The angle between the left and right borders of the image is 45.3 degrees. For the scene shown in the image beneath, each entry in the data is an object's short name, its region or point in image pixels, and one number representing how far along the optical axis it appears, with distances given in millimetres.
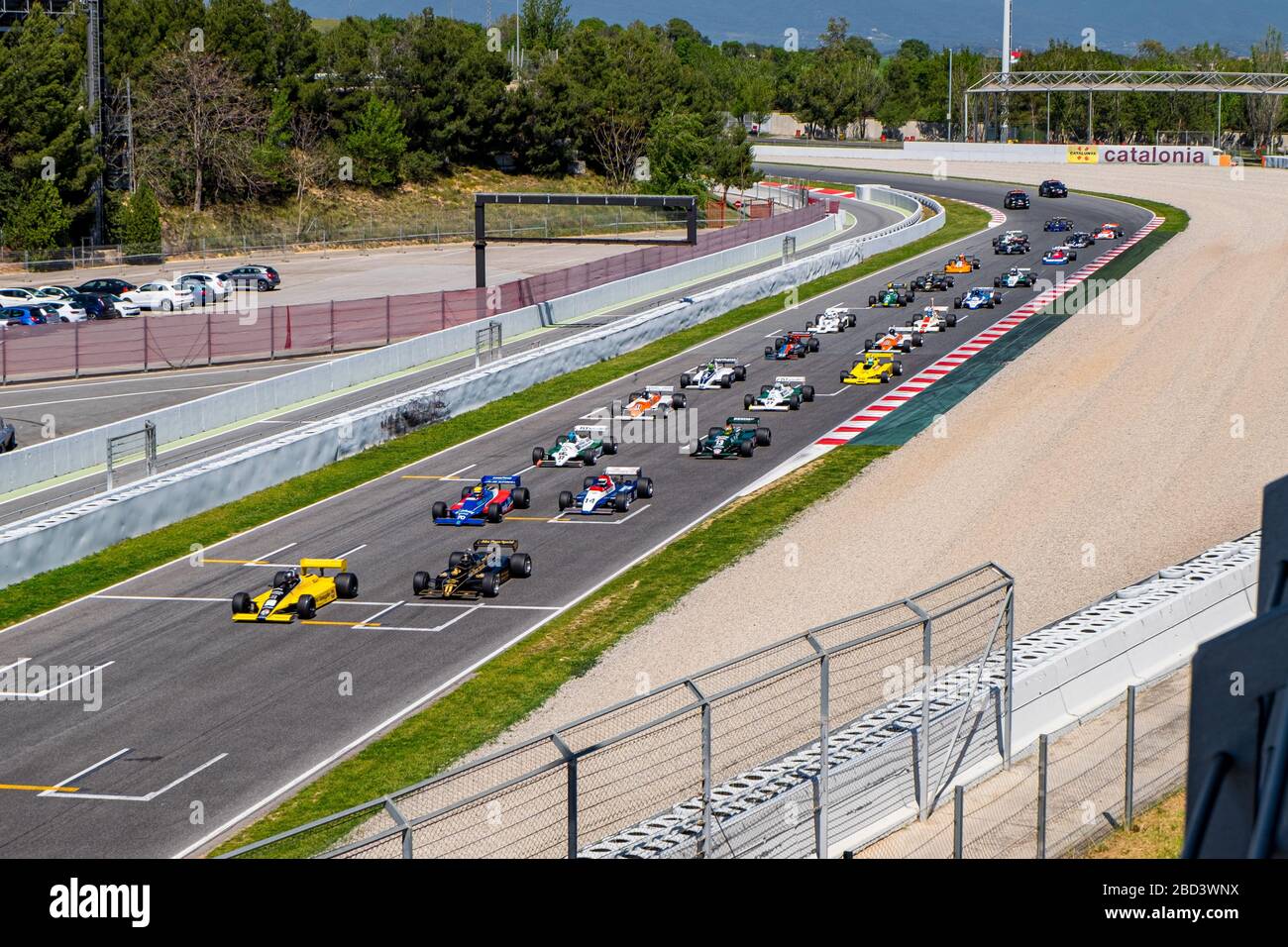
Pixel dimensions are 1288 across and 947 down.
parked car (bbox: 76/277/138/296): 59875
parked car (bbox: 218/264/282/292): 65062
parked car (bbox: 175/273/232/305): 60438
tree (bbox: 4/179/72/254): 74812
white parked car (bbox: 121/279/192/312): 58688
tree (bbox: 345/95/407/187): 101188
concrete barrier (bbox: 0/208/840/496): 33469
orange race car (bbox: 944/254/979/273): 61500
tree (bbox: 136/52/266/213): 90438
